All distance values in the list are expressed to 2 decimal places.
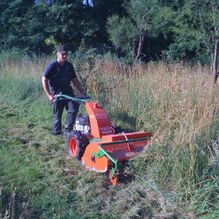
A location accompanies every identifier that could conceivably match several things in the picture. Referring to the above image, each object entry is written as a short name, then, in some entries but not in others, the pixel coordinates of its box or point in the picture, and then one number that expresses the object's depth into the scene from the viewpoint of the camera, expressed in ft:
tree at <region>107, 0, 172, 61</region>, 55.47
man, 23.85
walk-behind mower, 17.79
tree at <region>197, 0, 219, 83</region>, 36.78
